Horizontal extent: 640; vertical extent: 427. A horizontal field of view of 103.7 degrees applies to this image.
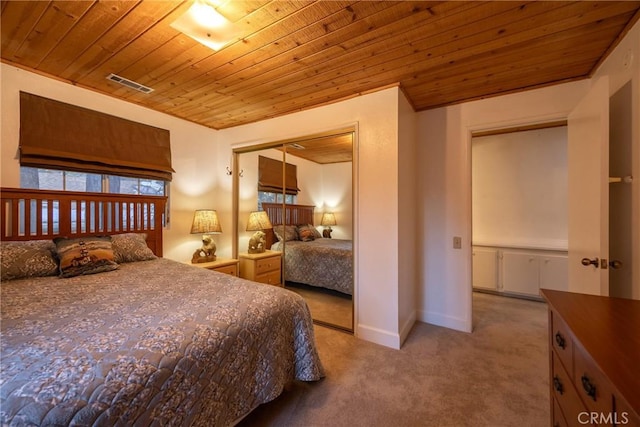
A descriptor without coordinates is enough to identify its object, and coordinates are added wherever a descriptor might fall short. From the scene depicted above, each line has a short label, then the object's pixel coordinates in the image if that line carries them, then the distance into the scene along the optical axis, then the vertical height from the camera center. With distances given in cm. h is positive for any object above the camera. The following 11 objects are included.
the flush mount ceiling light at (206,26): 144 +114
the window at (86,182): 219 +31
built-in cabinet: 329 -80
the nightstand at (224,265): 294 -62
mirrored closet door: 272 -7
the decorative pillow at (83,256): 186 -33
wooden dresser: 61 -40
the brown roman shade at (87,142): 215 +71
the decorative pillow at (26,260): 173 -33
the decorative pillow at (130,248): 225 -32
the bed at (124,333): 81 -51
